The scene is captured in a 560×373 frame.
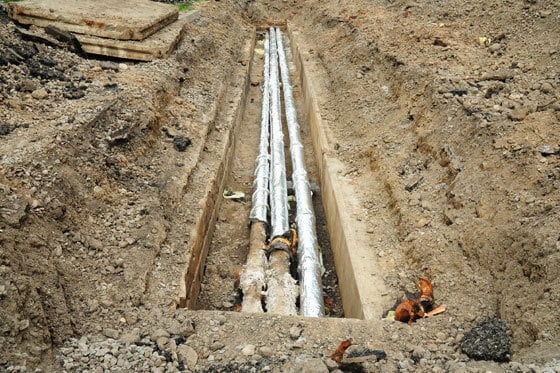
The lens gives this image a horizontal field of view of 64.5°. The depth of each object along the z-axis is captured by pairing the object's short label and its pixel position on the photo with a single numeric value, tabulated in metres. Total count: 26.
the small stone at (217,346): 4.67
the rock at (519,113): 6.82
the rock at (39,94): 7.62
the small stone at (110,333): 4.70
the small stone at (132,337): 4.64
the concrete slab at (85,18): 10.30
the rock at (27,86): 7.70
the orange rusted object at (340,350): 4.38
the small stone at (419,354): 4.52
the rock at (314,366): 4.06
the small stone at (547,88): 7.27
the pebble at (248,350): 4.57
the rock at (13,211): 4.84
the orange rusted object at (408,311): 5.33
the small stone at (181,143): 8.59
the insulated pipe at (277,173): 7.96
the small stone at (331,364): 4.20
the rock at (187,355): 4.43
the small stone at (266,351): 4.54
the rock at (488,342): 4.41
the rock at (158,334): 4.71
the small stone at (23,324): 4.09
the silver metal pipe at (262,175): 8.23
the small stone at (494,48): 9.53
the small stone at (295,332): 4.81
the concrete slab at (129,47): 10.26
